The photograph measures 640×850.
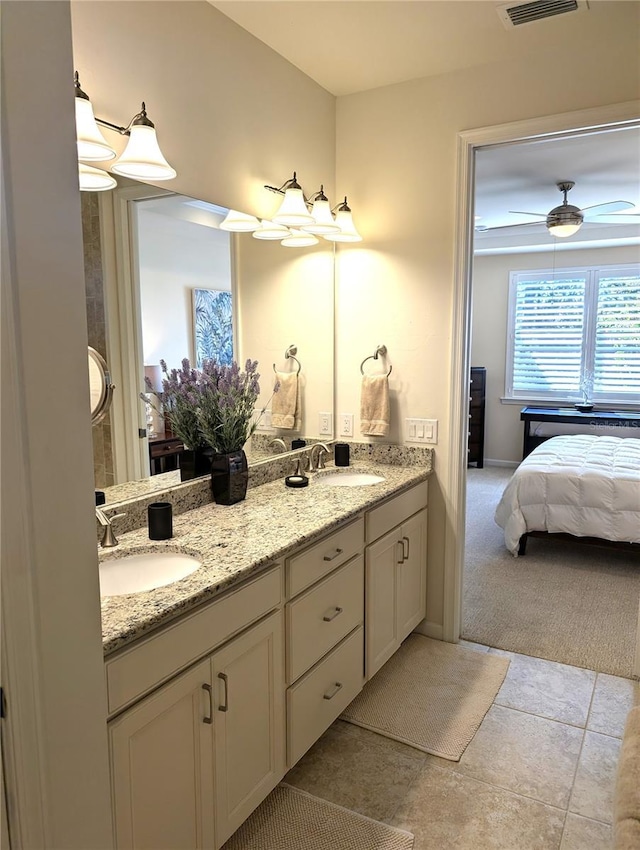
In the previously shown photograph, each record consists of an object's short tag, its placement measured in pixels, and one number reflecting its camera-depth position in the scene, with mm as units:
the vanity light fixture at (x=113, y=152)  1656
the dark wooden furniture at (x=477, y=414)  7066
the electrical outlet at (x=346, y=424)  3141
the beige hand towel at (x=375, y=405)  2971
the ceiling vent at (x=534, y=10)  2174
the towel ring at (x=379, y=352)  3020
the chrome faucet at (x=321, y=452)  2941
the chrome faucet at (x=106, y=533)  1712
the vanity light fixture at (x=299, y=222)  2551
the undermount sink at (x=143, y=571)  1669
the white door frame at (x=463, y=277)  2455
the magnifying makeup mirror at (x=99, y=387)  1843
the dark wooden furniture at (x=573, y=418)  6172
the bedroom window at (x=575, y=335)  6480
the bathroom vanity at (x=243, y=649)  1330
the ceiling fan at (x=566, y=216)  4504
